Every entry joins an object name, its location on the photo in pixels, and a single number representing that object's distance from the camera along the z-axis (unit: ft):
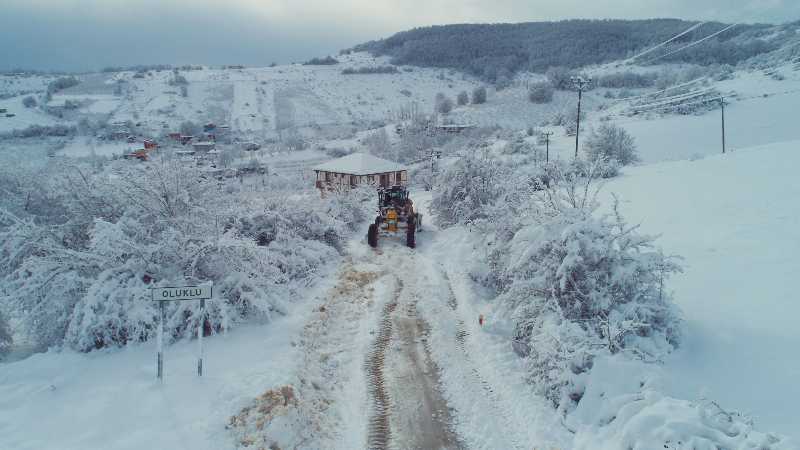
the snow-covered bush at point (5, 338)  37.05
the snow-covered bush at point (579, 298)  26.94
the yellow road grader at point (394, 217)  64.95
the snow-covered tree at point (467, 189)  69.31
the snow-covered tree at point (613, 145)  107.14
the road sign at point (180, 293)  26.32
